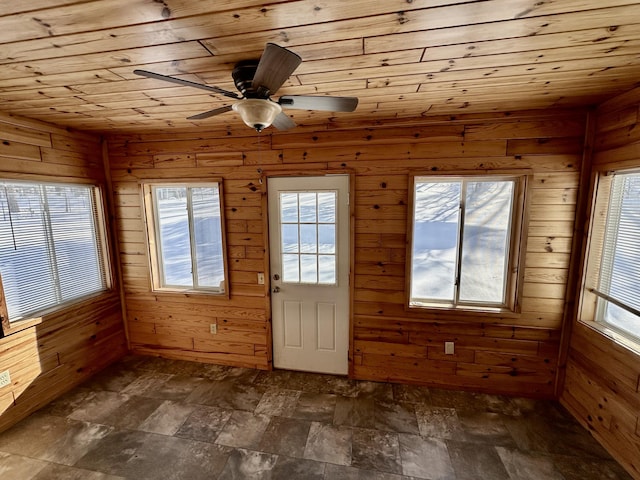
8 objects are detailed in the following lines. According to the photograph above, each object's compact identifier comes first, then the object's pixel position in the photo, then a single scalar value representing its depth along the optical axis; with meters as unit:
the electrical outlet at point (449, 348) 2.57
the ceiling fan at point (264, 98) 1.18
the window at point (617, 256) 1.88
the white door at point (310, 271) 2.68
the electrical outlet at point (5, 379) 2.16
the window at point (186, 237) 2.96
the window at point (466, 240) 2.43
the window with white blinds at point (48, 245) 2.22
